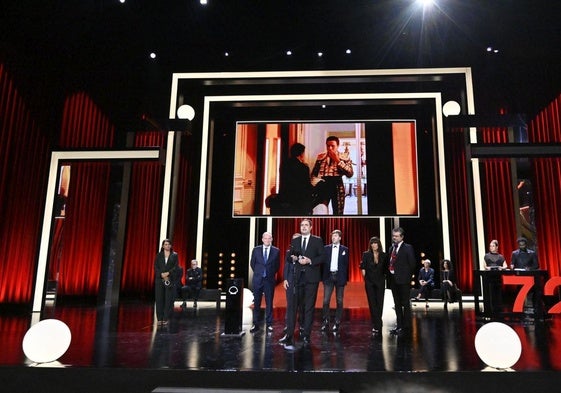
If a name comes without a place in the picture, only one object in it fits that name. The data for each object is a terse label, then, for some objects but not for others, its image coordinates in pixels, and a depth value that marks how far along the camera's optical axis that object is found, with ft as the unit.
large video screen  29.91
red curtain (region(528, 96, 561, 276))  28.37
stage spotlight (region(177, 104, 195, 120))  30.99
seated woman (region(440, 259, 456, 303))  28.68
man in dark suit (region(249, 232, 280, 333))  18.79
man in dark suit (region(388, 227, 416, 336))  17.20
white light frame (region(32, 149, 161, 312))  24.85
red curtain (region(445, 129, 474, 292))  34.45
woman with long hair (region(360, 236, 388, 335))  17.24
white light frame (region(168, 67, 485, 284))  30.63
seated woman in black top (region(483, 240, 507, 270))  21.94
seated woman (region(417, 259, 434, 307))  29.53
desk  20.51
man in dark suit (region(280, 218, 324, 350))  15.03
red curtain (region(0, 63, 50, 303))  22.26
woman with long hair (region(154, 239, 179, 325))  19.84
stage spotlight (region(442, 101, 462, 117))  29.70
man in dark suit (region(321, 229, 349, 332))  18.81
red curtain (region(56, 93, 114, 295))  31.76
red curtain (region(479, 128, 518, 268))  34.22
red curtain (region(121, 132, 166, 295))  35.19
